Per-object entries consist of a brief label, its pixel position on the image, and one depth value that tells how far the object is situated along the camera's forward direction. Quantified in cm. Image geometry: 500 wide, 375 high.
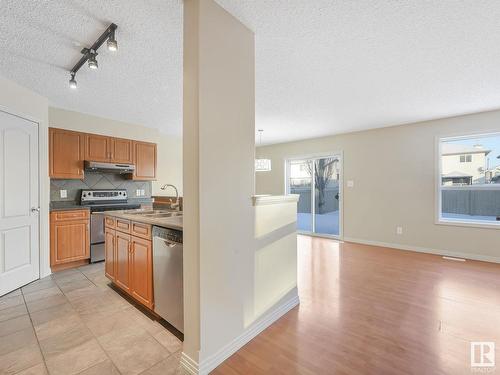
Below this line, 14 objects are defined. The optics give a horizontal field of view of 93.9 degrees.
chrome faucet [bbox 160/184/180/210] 285
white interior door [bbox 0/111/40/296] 271
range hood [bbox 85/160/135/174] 383
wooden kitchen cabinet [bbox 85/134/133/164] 394
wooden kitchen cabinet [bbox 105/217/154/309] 215
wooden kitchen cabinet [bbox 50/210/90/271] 343
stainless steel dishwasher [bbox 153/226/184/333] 182
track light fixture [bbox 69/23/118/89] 179
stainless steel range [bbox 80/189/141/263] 378
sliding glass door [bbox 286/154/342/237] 577
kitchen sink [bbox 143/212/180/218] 256
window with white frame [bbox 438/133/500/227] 394
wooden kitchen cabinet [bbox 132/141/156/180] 455
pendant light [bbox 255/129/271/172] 473
